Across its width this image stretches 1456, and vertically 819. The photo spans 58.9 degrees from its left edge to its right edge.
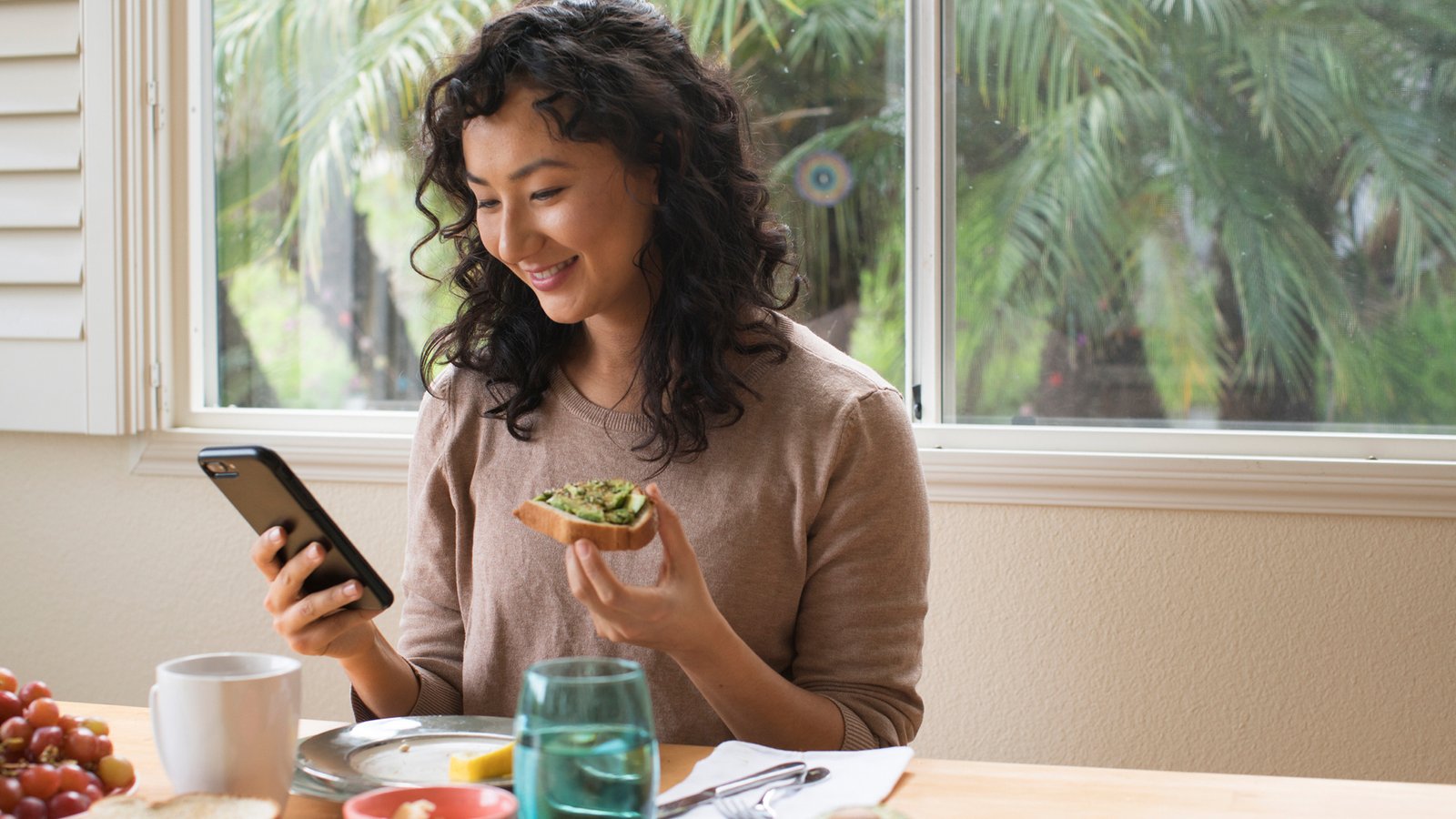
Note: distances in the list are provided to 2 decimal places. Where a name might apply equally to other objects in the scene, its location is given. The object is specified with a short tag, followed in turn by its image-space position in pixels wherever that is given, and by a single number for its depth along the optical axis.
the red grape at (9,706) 0.93
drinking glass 0.74
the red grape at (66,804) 0.89
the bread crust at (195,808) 0.84
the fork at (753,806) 0.90
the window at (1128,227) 2.05
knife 0.92
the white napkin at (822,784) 0.94
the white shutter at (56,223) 2.43
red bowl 0.78
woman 1.38
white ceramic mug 0.86
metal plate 0.99
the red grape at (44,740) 0.93
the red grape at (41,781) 0.88
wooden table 0.96
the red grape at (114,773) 0.96
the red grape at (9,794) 0.87
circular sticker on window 2.28
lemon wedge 0.96
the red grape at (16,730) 0.92
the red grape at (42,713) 0.93
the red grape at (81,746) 0.95
